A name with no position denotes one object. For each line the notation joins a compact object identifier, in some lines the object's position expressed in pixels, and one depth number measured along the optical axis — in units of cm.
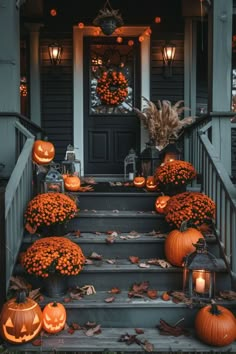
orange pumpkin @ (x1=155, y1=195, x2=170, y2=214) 439
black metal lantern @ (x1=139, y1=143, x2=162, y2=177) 600
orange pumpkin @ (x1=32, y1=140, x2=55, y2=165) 482
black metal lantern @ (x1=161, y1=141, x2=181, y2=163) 560
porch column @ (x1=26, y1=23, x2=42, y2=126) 687
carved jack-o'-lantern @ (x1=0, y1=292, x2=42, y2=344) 300
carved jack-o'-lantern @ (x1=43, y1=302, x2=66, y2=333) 314
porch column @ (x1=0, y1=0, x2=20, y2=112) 445
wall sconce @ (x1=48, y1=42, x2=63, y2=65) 687
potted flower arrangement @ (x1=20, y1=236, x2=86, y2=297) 332
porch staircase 307
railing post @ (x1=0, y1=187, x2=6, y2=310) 321
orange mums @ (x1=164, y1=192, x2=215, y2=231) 387
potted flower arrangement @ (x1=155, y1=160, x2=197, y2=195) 452
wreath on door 703
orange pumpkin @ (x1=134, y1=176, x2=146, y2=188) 542
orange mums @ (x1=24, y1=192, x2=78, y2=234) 378
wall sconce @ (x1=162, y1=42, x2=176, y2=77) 693
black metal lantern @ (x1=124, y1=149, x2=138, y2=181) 645
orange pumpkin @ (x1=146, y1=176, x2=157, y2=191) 496
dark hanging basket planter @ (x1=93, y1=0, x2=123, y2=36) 592
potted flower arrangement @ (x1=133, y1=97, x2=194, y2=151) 644
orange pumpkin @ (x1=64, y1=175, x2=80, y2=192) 491
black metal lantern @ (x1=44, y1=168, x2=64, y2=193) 446
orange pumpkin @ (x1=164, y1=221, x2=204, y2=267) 365
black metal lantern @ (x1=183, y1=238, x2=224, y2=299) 335
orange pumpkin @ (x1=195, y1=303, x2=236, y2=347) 304
